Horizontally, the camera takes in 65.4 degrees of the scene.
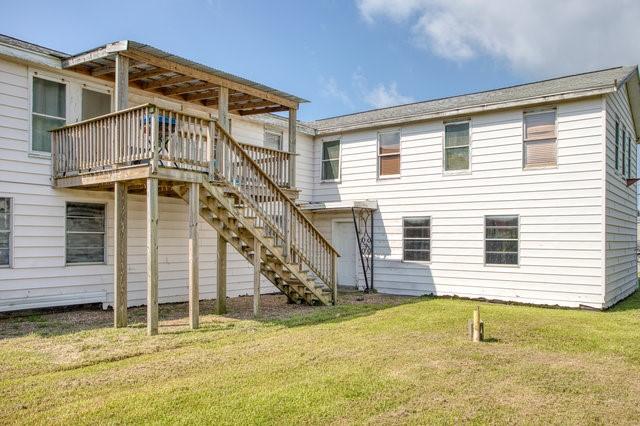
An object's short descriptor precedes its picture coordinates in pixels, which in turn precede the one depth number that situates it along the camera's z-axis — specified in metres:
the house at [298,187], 9.16
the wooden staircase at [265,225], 9.38
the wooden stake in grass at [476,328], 7.88
